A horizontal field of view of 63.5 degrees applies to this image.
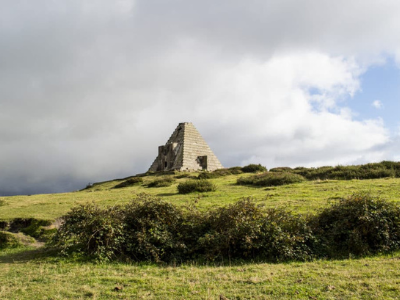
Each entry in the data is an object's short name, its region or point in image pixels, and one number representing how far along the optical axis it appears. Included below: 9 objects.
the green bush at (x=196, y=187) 23.61
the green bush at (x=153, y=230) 10.95
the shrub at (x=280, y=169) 37.62
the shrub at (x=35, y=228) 14.57
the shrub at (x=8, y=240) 13.18
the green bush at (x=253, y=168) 41.10
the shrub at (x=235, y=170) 40.22
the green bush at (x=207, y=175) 35.34
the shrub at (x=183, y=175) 38.09
